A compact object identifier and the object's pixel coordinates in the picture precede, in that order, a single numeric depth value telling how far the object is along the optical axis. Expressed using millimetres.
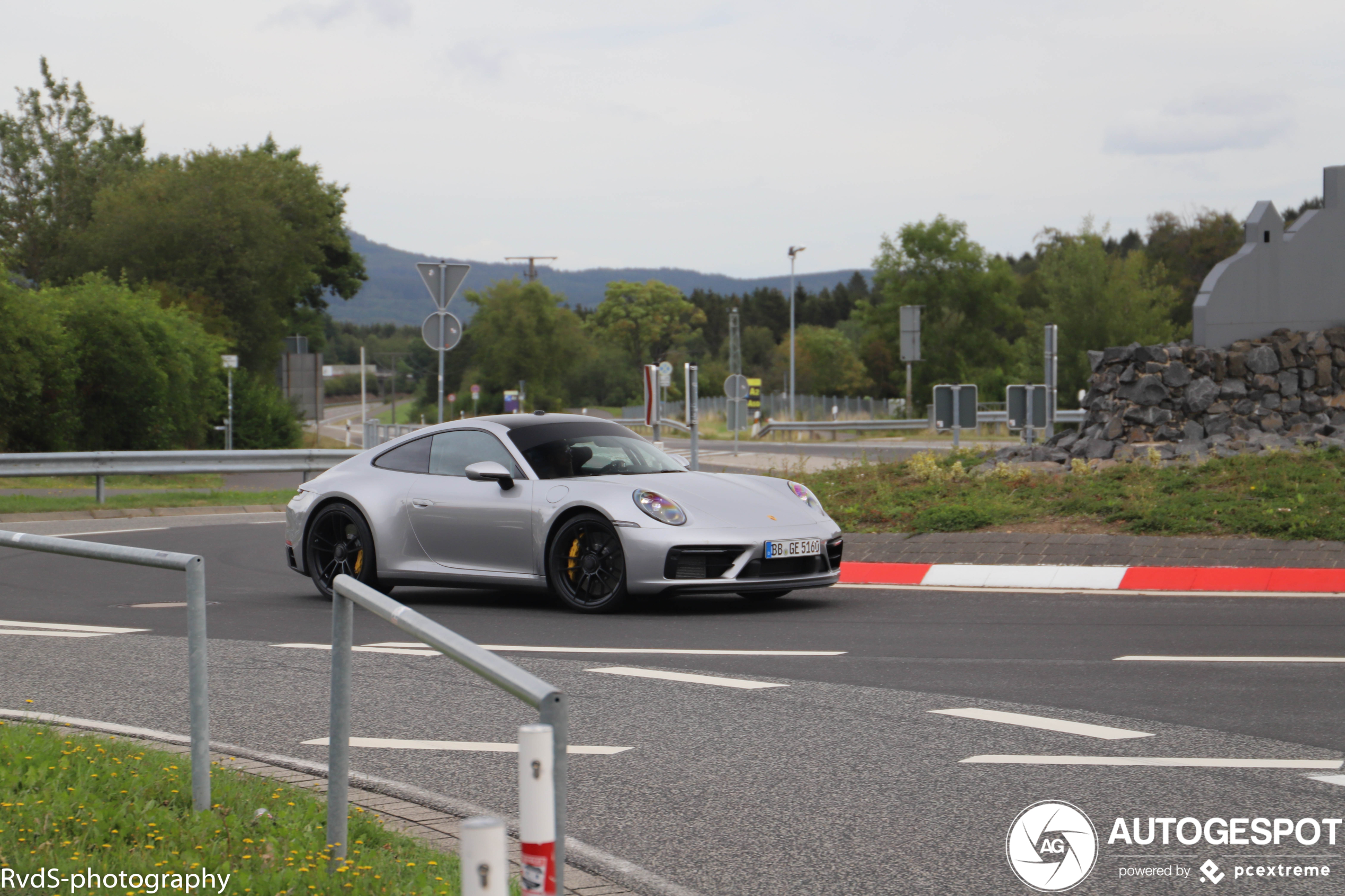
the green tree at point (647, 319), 179500
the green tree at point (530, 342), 129000
